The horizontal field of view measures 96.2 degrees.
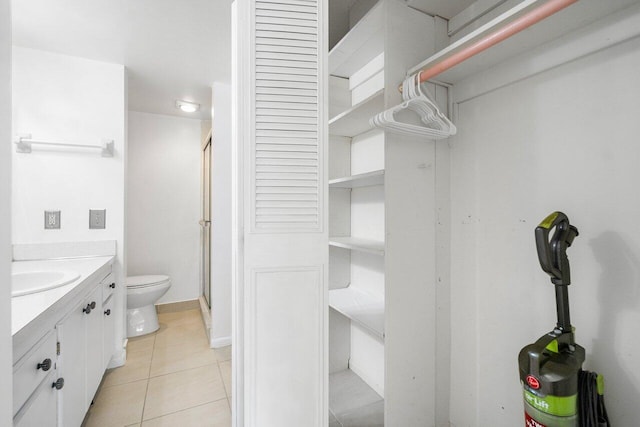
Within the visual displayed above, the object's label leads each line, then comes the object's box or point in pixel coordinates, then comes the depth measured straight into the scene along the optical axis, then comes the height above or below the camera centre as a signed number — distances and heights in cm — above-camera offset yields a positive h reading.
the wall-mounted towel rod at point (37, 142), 200 +50
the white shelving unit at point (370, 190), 141 +13
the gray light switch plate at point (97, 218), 223 -5
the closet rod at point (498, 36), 88 +63
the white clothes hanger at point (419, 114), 126 +44
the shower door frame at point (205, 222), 315 -11
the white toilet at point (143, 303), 269 -87
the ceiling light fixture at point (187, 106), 304 +115
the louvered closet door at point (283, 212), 103 +0
